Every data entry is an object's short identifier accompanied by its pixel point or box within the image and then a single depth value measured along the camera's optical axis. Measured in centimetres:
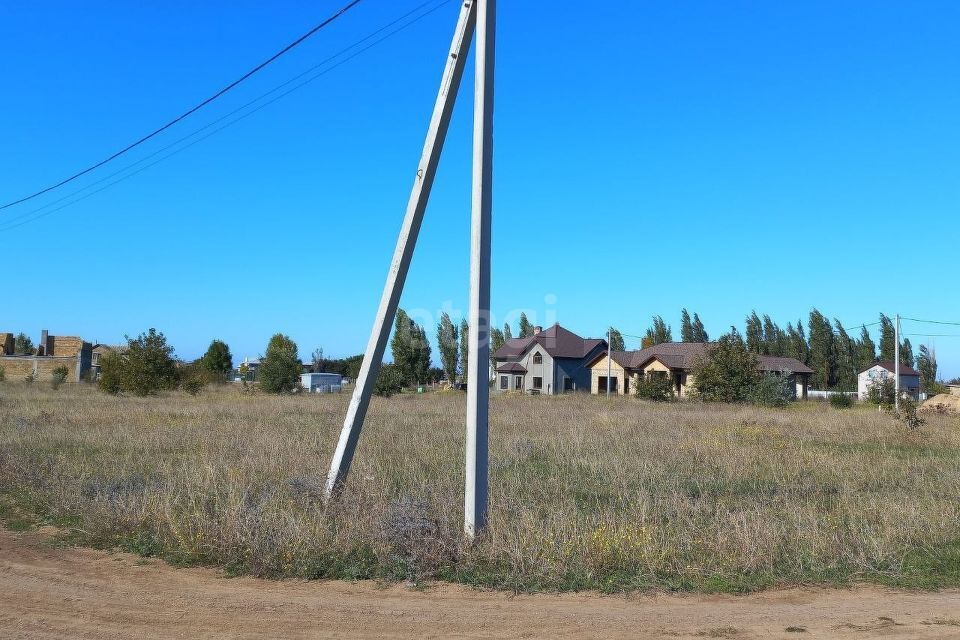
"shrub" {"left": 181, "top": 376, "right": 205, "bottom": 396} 3994
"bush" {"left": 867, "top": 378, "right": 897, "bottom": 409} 3925
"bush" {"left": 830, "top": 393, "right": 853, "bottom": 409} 4272
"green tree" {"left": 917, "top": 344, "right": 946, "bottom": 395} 7286
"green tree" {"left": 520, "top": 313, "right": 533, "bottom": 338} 8998
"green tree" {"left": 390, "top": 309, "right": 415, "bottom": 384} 7150
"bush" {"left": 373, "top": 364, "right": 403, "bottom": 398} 4532
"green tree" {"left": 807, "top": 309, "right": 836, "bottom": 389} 6956
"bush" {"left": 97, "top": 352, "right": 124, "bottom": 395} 3781
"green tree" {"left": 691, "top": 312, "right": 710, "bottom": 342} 8238
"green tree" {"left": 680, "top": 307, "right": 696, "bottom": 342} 8325
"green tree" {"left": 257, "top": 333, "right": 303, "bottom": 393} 4831
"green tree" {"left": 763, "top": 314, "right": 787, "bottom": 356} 7331
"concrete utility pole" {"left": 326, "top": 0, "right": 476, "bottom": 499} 823
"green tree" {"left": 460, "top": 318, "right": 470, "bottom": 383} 7829
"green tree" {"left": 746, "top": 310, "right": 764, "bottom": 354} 7650
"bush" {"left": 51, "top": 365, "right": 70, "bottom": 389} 4842
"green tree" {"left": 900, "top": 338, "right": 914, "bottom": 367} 7244
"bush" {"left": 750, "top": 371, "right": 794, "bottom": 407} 3903
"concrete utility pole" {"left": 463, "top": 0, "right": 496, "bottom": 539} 730
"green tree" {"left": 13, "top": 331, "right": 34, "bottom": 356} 9919
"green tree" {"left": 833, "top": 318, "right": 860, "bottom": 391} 6838
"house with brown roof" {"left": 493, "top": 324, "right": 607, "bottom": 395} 6178
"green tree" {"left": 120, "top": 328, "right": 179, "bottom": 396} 3722
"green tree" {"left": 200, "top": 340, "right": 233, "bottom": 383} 7275
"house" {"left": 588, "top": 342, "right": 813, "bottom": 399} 5512
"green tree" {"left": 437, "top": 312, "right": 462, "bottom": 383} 8162
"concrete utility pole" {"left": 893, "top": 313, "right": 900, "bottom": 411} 3409
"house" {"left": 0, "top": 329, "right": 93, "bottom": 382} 6631
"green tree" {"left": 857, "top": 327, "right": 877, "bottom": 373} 6831
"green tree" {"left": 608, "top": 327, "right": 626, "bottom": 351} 7762
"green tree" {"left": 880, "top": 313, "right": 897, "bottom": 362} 6950
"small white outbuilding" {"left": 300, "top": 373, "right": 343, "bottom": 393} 6108
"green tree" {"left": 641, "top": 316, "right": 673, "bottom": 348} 8225
